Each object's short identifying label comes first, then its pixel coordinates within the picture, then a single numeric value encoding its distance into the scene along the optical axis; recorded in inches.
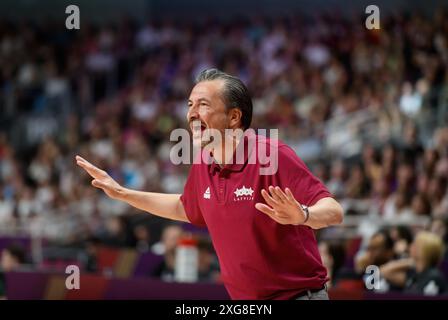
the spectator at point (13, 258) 824.9
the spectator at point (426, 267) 589.6
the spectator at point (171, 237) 829.0
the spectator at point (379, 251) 672.4
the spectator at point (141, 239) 1051.9
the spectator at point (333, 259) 671.1
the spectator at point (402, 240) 709.2
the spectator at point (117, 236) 1071.6
